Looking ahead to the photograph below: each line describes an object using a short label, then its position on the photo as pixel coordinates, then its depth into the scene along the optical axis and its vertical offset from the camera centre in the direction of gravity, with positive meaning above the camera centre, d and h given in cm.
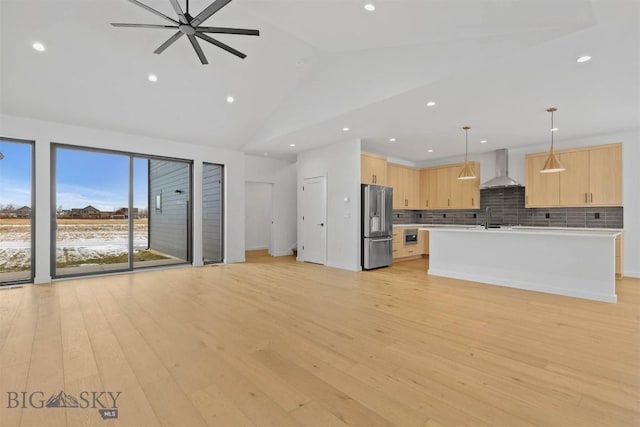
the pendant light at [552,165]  476 +77
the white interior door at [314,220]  698 -14
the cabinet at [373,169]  653 +102
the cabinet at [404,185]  800 +80
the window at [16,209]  490 +9
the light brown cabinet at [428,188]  841 +75
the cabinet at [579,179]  563 +69
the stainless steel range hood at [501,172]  680 +98
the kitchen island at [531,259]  402 -70
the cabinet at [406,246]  736 -84
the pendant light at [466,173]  594 +81
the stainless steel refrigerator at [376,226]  629 -26
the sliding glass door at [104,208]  539 +12
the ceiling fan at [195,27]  268 +187
